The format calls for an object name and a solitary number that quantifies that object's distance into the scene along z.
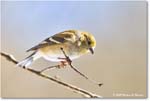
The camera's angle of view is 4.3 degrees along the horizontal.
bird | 2.88
